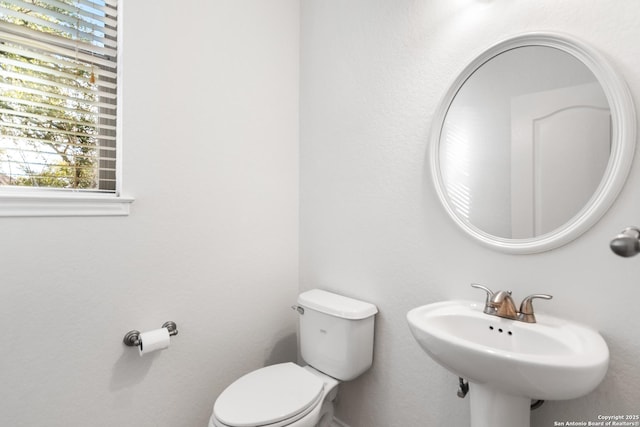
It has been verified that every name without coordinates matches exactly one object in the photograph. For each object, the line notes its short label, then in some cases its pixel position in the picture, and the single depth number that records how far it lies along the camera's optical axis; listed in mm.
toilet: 1123
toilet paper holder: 1251
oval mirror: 892
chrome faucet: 953
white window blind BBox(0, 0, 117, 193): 1104
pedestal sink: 712
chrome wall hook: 643
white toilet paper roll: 1219
